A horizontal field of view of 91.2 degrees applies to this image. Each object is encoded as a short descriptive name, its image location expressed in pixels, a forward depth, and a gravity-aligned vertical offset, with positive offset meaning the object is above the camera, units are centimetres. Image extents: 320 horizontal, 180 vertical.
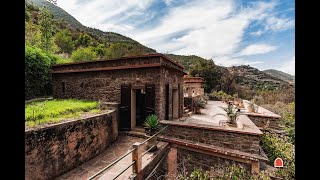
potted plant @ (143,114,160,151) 722 -170
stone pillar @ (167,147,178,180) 729 -341
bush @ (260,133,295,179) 523 -262
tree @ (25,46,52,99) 1072 +115
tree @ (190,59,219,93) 2686 +258
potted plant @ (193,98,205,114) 1286 -132
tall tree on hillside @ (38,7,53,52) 1797 +718
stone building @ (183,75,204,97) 1709 +44
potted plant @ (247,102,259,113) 1110 -139
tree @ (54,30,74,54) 2797 +841
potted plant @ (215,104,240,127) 708 -128
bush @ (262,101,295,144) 763 -176
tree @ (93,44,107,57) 2822 +696
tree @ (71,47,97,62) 1906 +419
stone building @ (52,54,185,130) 833 +32
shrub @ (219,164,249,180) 489 -277
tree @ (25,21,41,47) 1770 +604
